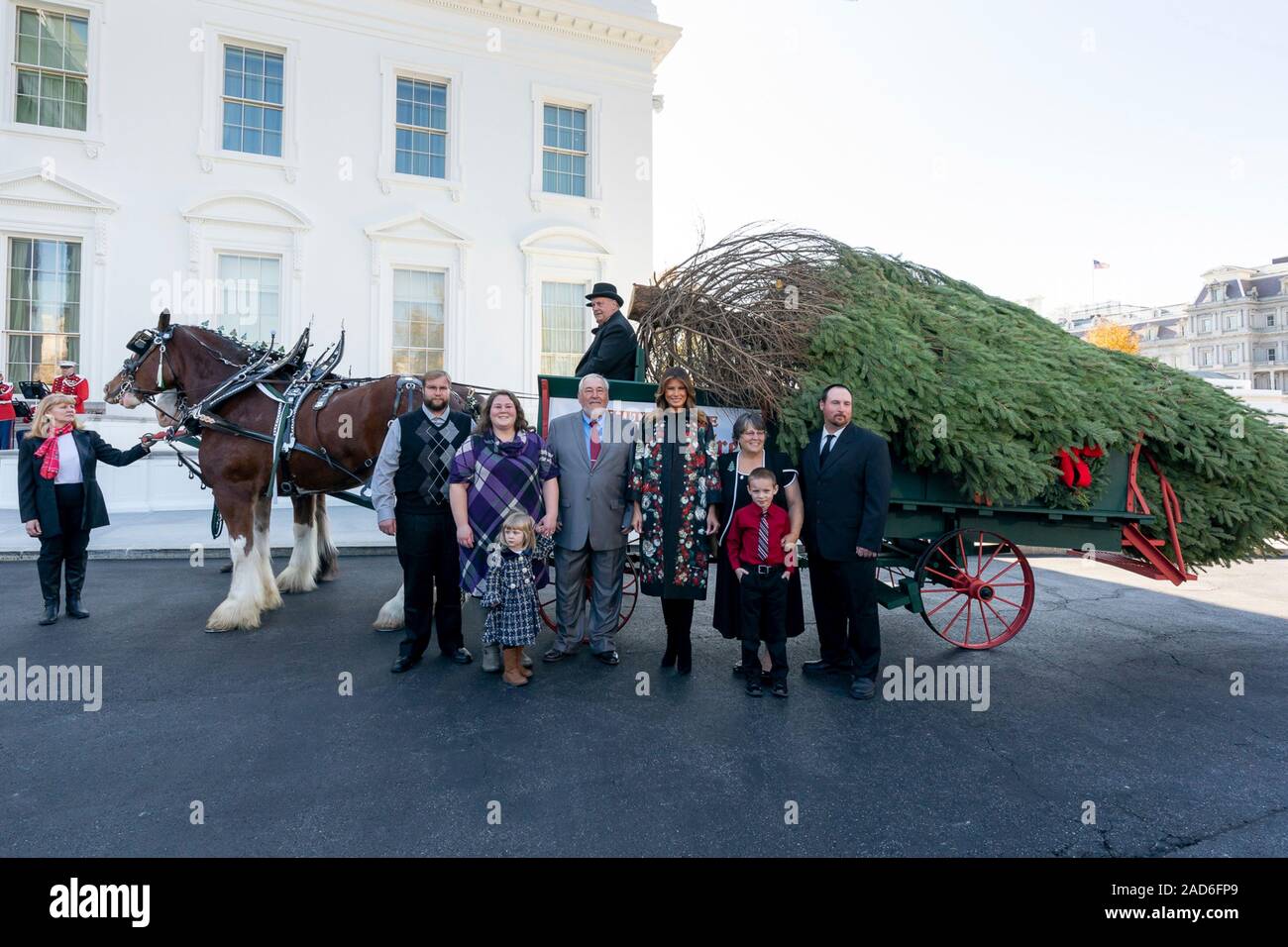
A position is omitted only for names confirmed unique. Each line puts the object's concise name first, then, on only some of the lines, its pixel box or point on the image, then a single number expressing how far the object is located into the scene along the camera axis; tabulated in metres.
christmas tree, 4.50
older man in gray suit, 4.76
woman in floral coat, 4.51
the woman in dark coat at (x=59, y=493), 5.79
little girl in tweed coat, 4.41
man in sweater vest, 4.73
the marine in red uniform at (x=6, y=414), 10.96
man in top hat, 5.34
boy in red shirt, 4.35
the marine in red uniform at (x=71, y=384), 10.66
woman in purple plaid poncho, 4.46
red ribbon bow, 4.69
